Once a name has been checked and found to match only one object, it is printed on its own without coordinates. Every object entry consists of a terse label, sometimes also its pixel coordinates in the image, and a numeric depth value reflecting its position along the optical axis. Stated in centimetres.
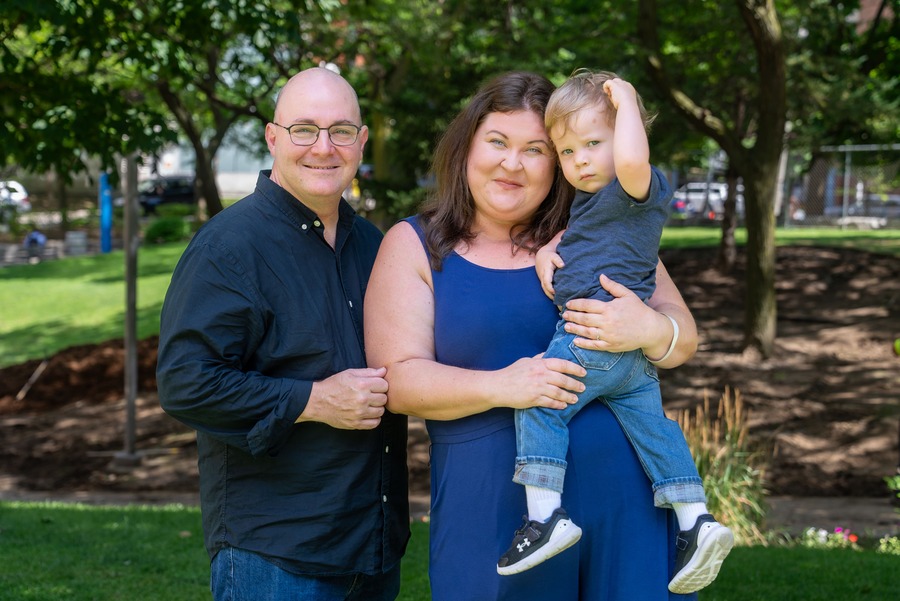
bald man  252
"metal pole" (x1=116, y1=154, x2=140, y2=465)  981
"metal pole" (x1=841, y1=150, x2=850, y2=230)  2020
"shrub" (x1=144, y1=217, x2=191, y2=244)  2797
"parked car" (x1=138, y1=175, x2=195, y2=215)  3831
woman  249
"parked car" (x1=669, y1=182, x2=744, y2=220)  2625
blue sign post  2595
